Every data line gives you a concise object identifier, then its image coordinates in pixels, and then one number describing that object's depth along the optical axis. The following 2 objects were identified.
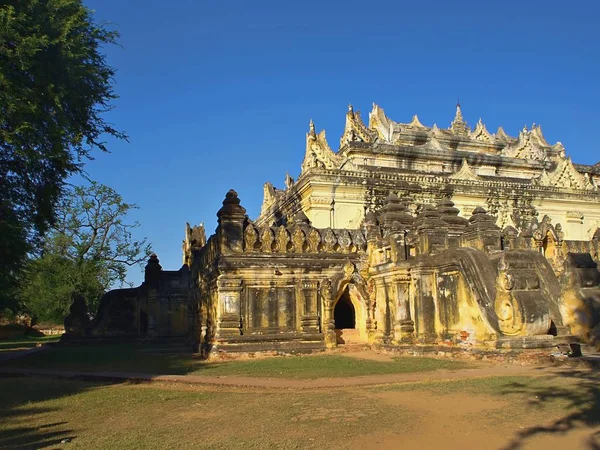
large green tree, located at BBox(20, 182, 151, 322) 38.69
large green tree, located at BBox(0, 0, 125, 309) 12.46
